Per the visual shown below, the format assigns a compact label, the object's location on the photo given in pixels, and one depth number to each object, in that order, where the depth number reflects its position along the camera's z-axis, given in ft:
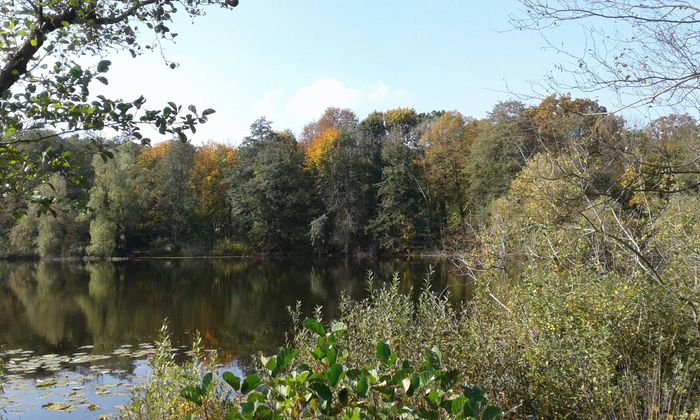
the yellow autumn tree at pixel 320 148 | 146.41
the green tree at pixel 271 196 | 144.05
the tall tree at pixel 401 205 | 136.56
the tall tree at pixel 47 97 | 10.39
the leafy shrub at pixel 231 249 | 148.97
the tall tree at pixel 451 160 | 137.59
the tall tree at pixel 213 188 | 155.22
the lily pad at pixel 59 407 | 30.12
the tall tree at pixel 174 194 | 146.82
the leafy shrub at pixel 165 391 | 16.74
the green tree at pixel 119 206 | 131.75
